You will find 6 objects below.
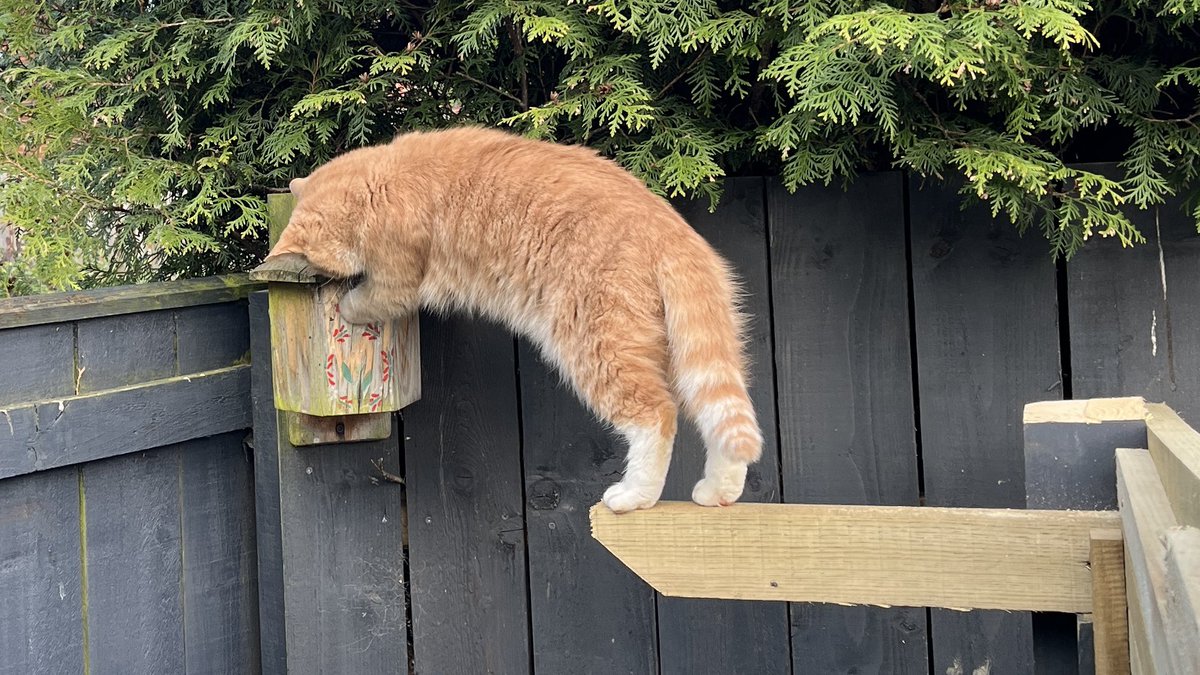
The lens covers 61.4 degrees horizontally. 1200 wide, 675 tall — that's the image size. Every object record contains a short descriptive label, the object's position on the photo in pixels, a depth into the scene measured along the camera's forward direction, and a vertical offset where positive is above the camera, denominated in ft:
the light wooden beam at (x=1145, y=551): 2.97 -0.77
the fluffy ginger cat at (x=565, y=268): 7.53 +0.70
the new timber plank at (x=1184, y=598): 2.24 -0.63
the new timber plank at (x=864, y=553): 5.53 -1.27
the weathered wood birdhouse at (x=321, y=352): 8.21 +0.11
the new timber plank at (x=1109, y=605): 5.00 -1.39
